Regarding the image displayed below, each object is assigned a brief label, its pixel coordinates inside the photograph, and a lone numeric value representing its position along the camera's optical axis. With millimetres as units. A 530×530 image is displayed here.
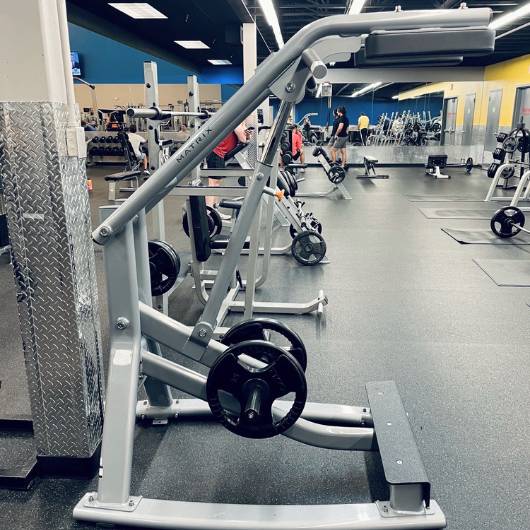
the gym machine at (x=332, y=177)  7283
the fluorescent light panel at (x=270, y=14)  6679
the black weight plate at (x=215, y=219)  3479
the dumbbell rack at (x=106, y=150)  11219
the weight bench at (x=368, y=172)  10022
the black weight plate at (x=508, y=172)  7654
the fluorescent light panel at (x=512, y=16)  7038
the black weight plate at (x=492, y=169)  8203
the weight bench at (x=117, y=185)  4390
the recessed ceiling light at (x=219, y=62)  15205
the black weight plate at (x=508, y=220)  4777
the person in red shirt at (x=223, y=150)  3889
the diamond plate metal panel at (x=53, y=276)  1397
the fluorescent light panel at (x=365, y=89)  14445
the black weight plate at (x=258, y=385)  1448
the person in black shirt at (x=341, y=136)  9430
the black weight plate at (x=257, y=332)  1630
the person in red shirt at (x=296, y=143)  7926
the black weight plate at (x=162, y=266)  2219
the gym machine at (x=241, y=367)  1283
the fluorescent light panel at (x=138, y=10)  8262
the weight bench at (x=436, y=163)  10446
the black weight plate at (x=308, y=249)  4043
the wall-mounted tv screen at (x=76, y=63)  10036
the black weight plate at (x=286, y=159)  6406
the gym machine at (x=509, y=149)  6737
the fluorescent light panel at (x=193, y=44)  11789
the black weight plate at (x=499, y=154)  7098
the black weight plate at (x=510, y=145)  6934
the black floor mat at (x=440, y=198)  7400
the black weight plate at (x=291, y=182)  4824
